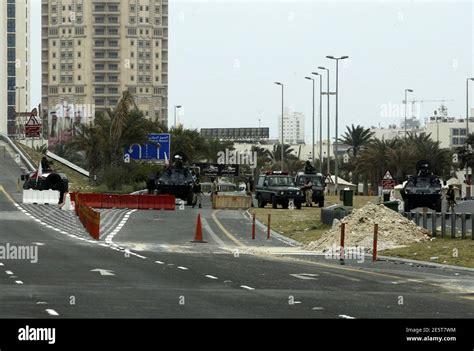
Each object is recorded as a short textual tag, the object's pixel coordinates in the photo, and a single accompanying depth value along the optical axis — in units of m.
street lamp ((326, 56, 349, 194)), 98.50
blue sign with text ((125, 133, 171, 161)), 99.56
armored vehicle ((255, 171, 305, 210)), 63.53
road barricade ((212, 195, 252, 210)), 63.62
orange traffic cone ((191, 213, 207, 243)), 37.69
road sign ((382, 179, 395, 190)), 53.25
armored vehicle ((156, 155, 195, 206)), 65.25
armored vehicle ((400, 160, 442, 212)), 57.03
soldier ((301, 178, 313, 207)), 68.19
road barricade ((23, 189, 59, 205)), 63.09
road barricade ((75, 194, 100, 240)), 38.66
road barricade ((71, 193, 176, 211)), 60.22
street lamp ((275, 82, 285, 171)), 127.31
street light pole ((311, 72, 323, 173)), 113.22
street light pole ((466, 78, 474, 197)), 110.77
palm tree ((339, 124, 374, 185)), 143.25
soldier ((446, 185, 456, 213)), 58.00
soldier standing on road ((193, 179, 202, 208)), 65.31
